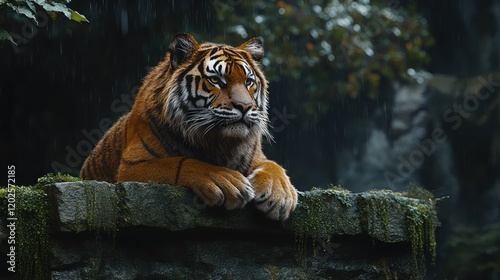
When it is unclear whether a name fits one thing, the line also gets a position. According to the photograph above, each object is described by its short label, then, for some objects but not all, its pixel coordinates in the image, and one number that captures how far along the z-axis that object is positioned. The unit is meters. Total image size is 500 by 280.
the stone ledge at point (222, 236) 8.12
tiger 8.95
